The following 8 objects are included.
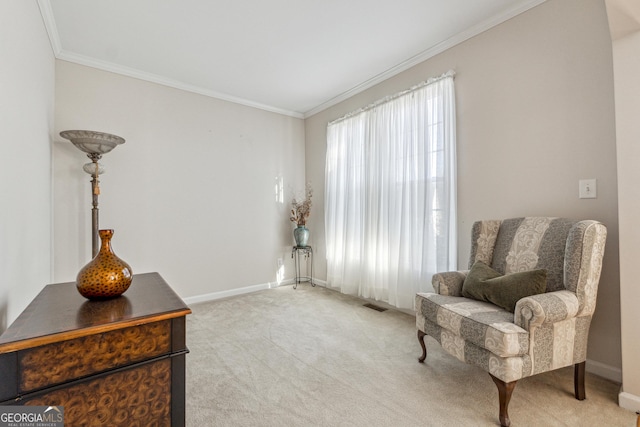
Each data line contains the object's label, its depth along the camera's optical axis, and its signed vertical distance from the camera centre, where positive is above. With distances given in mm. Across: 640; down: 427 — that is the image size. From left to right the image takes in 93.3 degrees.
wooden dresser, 873 -458
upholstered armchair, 1547 -548
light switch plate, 2023 +158
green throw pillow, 1767 -451
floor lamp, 2562 +609
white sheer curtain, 2863 +217
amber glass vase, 1190 -242
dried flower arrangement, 4387 +85
